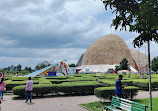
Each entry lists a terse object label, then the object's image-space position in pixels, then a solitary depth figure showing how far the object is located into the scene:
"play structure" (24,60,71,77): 35.54
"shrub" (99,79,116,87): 16.70
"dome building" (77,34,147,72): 112.44
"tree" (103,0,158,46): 5.89
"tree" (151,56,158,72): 86.88
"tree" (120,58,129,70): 74.86
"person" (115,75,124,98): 9.00
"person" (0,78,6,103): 11.69
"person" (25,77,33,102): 12.23
